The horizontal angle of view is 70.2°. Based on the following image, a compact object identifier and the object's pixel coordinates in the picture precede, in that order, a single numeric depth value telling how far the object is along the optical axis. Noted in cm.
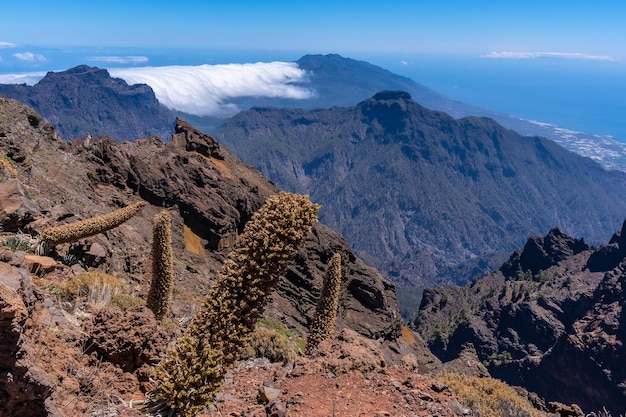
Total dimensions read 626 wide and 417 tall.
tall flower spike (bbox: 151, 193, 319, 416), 421
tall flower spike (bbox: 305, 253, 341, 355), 800
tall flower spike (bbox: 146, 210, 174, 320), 646
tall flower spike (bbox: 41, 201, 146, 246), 879
